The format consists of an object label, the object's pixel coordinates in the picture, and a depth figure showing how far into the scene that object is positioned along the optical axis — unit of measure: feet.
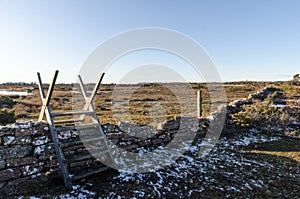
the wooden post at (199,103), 27.20
